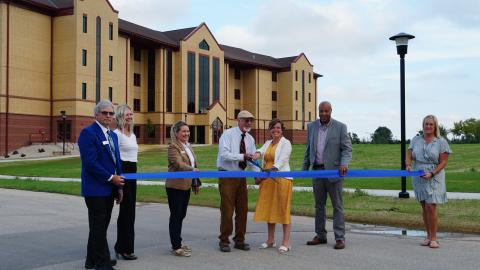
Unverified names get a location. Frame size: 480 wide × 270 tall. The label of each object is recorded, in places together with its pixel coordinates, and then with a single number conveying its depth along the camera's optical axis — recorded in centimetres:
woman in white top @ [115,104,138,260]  680
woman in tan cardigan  707
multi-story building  4456
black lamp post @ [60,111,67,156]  4542
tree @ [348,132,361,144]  6521
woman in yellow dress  737
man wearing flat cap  739
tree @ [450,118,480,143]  8612
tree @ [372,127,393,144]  6228
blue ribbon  700
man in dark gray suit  773
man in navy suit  596
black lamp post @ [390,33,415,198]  1341
